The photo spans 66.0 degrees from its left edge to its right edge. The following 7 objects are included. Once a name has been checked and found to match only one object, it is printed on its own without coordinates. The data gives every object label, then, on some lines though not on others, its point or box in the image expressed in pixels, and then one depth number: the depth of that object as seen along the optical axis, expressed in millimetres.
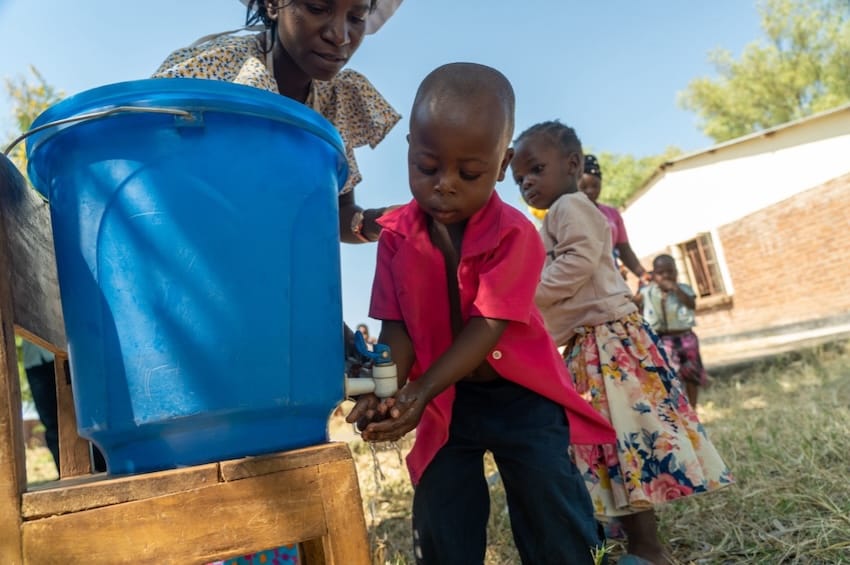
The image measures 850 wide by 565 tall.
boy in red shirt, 1495
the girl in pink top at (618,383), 2053
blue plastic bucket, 897
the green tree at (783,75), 23906
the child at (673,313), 4914
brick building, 11859
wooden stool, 822
